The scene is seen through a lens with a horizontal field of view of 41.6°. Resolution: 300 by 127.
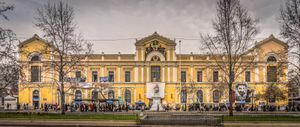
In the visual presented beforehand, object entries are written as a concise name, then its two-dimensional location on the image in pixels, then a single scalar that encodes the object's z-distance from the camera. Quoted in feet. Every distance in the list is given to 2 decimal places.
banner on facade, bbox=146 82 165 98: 256.73
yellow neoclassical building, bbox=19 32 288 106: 257.96
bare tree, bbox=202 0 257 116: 126.93
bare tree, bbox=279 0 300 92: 112.47
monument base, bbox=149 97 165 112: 189.98
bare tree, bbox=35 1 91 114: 136.98
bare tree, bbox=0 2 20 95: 92.56
